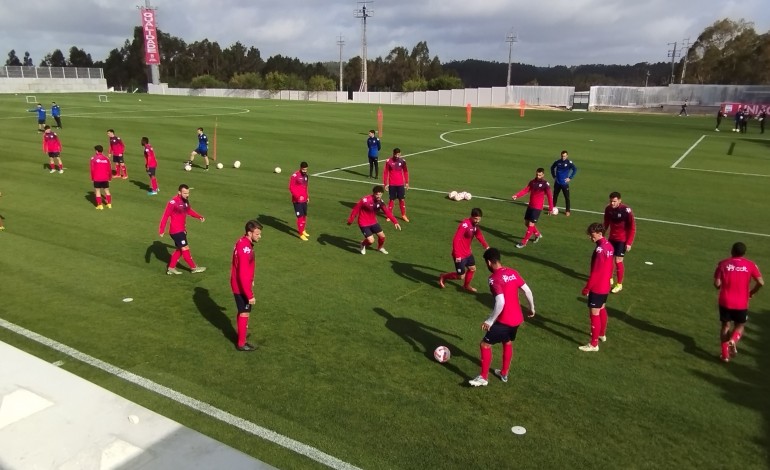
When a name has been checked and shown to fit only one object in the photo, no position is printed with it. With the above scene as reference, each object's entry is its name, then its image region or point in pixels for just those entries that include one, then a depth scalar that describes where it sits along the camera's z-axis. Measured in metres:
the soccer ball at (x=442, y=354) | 8.75
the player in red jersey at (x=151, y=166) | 20.64
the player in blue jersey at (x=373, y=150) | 24.31
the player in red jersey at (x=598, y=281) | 8.81
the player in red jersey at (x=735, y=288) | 8.66
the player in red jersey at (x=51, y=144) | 23.66
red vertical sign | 98.62
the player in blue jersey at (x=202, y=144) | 24.84
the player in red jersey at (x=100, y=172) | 17.69
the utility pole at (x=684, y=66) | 111.99
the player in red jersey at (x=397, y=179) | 17.41
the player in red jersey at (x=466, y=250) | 11.32
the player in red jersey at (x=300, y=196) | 14.95
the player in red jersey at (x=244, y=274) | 8.61
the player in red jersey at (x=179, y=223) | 12.15
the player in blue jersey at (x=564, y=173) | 18.16
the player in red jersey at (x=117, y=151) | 22.02
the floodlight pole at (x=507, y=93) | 94.62
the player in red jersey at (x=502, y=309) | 7.63
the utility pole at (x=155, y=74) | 108.88
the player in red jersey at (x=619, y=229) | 11.67
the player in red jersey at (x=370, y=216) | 13.40
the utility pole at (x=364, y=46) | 109.50
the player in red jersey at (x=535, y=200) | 14.62
